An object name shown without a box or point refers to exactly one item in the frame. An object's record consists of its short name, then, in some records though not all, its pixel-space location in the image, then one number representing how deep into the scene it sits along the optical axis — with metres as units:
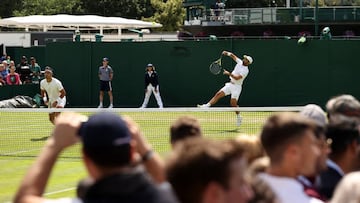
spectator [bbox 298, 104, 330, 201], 5.13
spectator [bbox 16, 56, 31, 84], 39.66
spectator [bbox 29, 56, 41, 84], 38.38
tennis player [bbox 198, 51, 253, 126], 24.12
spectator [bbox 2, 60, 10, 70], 36.62
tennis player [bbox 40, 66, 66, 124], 22.72
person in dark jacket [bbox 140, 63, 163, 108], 32.56
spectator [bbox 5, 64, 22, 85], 35.03
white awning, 52.84
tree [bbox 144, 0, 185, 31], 75.31
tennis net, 18.42
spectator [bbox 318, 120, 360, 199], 5.59
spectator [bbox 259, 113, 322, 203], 4.76
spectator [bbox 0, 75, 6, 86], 35.19
